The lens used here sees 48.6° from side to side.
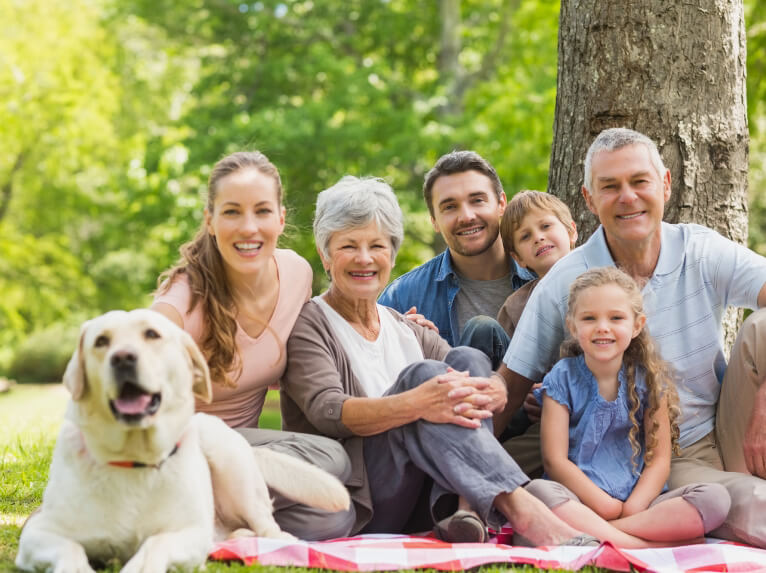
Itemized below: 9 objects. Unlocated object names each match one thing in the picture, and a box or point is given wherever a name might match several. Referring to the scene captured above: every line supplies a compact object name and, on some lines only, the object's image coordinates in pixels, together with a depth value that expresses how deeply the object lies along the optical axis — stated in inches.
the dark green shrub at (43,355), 839.7
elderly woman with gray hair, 126.6
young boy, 169.3
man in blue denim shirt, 177.9
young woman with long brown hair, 132.9
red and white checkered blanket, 115.8
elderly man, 146.8
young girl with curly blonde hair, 132.0
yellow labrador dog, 102.9
